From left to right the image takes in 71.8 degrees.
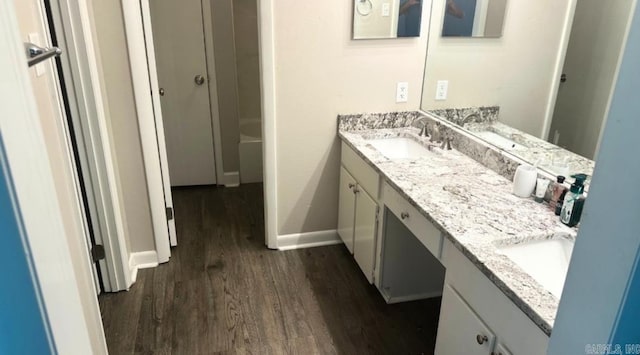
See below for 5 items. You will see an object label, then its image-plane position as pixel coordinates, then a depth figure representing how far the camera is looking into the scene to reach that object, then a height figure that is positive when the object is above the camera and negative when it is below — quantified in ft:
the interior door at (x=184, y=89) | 11.01 -1.67
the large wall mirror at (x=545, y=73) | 5.40 -0.64
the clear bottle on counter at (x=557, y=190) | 5.60 -1.93
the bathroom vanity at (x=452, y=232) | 4.27 -2.34
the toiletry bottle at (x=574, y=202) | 5.16 -1.90
